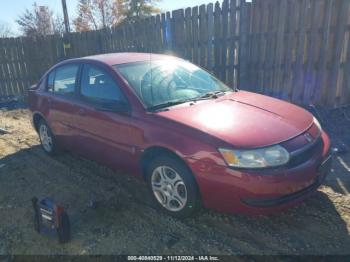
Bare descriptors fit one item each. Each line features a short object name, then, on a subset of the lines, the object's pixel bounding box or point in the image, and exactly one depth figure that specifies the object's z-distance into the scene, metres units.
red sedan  2.73
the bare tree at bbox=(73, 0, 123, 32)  32.91
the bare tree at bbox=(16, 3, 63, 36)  32.03
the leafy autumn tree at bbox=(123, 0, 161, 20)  31.97
